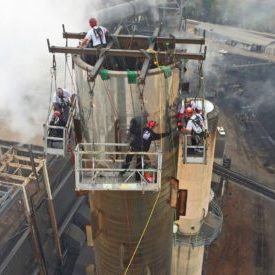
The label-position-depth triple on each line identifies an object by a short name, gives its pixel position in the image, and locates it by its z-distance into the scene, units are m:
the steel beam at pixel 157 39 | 8.93
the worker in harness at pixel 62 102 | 10.55
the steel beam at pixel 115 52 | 8.30
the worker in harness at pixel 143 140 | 8.40
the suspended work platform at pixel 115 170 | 8.55
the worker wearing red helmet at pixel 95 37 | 9.35
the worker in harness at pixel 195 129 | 9.41
